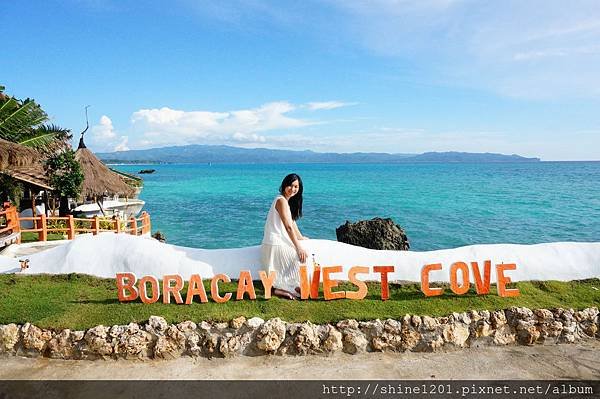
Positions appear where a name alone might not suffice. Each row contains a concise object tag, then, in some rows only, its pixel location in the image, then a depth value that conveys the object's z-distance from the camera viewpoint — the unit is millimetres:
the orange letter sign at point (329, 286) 7730
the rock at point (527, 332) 7199
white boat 26992
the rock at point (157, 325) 6738
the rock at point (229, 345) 6648
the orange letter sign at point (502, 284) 7938
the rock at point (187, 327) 6762
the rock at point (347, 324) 6922
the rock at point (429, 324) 7020
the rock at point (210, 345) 6684
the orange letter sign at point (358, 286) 7805
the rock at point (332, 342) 6763
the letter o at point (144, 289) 7602
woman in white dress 7668
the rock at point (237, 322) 6824
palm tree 16906
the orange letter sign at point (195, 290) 7520
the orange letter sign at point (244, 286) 7688
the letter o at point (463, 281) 7941
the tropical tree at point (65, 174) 17984
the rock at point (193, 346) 6680
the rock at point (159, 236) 22969
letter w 7695
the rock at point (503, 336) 7184
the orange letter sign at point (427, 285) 7961
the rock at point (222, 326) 6828
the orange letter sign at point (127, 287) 7660
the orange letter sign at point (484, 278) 7935
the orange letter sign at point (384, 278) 7783
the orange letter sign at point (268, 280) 7566
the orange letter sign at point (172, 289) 7582
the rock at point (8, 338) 6762
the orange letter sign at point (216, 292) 7613
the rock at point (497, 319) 7238
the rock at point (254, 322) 6832
